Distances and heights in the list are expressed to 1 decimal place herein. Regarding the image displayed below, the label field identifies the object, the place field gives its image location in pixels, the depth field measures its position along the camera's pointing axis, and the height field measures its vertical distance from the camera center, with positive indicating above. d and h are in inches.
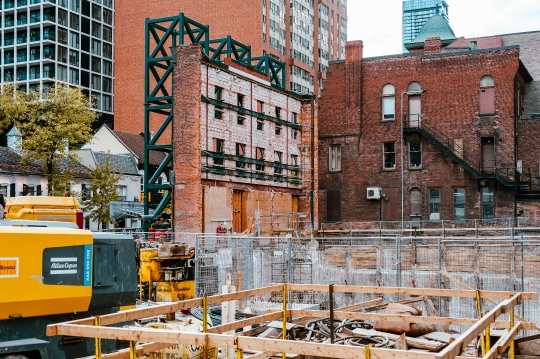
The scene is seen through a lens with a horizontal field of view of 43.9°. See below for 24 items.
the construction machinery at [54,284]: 390.0 -43.5
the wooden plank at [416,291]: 404.2 -49.3
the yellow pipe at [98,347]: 292.2 -58.4
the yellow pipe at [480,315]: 343.8 -60.8
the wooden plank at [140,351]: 316.9 -67.2
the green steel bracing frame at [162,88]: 1380.4 +268.9
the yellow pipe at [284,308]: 411.2 -60.2
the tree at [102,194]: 2079.2 +62.1
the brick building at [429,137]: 1770.4 +210.2
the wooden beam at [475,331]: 237.0 -48.9
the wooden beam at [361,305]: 470.9 -66.0
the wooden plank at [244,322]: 350.6 -62.2
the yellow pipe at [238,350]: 267.4 -55.3
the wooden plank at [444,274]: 673.0 -64.2
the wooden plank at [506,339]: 328.8 -64.3
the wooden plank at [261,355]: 321.4 -69.3
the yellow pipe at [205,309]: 360.2 -52.0
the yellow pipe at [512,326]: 356.8 -63.5
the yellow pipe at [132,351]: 291.9 -59.7
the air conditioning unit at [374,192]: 1862.7 +56.5
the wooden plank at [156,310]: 319.6 -49.2
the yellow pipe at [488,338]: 335.6 -63.0
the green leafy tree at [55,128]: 1733.5 +224.8
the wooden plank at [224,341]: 244.2 -50.8
